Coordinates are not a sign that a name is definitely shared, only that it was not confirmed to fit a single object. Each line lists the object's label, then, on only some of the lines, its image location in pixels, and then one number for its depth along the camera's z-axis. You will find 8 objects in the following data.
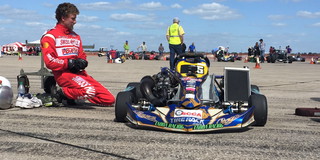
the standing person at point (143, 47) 40.72
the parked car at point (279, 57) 35.90
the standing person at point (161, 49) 39.53
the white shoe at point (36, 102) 6.54
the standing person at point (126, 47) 37.50
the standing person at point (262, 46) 31.95
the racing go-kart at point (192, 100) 4.61
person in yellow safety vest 12.56
